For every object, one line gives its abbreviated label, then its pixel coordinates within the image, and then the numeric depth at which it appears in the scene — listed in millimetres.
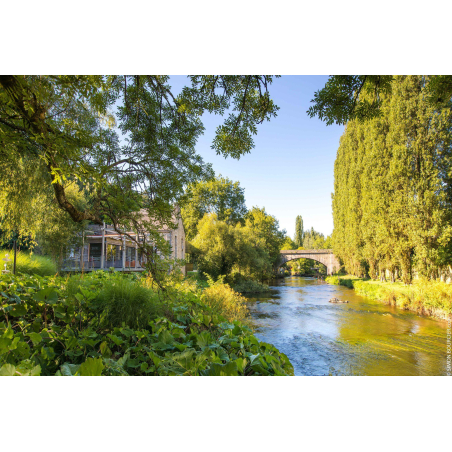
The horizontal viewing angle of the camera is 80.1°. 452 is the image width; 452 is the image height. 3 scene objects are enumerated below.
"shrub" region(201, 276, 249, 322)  6658
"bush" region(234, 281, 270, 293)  14836
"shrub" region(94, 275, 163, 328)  2326
